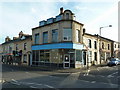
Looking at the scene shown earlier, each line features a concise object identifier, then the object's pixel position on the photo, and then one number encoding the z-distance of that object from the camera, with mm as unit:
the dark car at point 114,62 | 19471
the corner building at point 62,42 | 15510
